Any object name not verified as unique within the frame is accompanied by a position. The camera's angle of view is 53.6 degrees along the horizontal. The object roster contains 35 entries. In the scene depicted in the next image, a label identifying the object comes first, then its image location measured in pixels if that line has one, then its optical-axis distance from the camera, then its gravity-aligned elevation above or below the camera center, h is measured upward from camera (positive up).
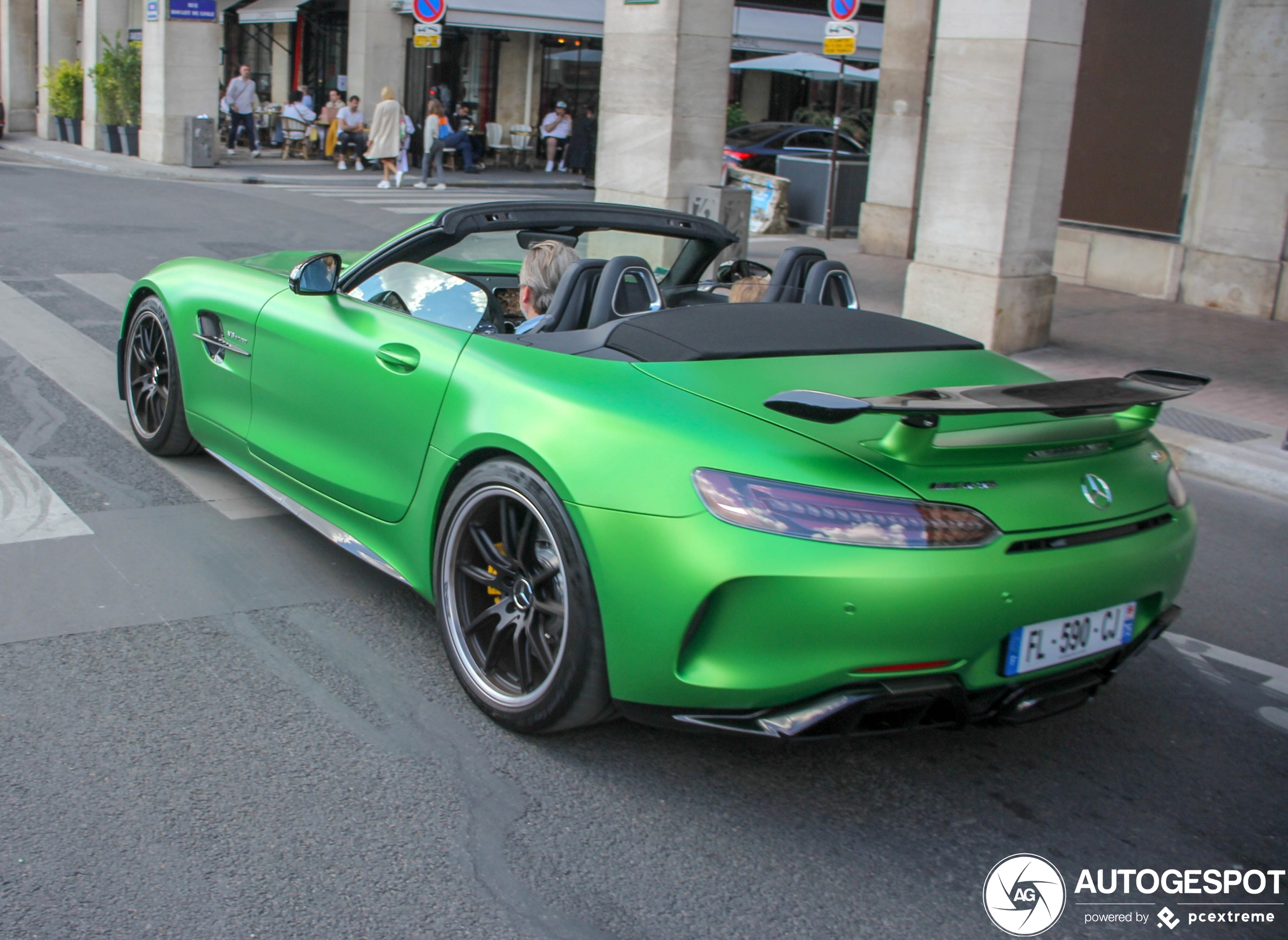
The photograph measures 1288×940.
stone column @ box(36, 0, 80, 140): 30.42 +2.99
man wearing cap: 28.95 +1.63
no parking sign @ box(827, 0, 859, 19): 16.55 +2.71
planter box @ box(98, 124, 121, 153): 25.67 +0.57
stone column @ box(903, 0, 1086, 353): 9.54 +0.51
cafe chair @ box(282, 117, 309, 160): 27.98 +0.94
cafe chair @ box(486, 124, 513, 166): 29.75 +1.31
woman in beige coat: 22.53 +0.93
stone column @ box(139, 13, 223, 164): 23.44 +1.72
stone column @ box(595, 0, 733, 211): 12.73 +1.12
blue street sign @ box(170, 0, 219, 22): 23.22 +2.91
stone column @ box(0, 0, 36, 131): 32.44 +2.40
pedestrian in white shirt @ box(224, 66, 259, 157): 27.34 +1.54
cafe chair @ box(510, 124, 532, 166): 29.86 +1.29
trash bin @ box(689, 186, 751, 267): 12.55 +0.05
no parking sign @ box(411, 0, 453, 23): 22.03 +3.06
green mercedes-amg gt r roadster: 2.85 -0.70
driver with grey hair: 4.29 -0.25
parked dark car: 23.38 +1.37
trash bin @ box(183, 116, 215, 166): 23.47 +0.58
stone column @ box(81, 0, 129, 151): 27.12 +2.87
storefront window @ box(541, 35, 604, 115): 31.70 +3.14
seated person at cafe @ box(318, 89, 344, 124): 26.91 +1.56
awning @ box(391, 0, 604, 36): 26.95 +3.82
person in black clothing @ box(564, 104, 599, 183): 27.67 +1.18
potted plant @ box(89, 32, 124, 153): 25.67 +1.41
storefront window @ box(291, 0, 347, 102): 32.88 +3.50
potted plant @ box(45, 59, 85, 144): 28.67 +1.44
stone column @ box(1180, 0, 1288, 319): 12.23 +0.75
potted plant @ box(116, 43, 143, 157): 25.47 +1.56
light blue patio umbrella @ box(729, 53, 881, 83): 26.19 +3.08
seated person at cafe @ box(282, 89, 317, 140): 28.11 +1.41
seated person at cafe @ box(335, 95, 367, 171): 25.62 +1.08
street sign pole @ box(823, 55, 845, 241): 17.89 +0.54
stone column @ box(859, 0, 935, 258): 16.78 +1.21
